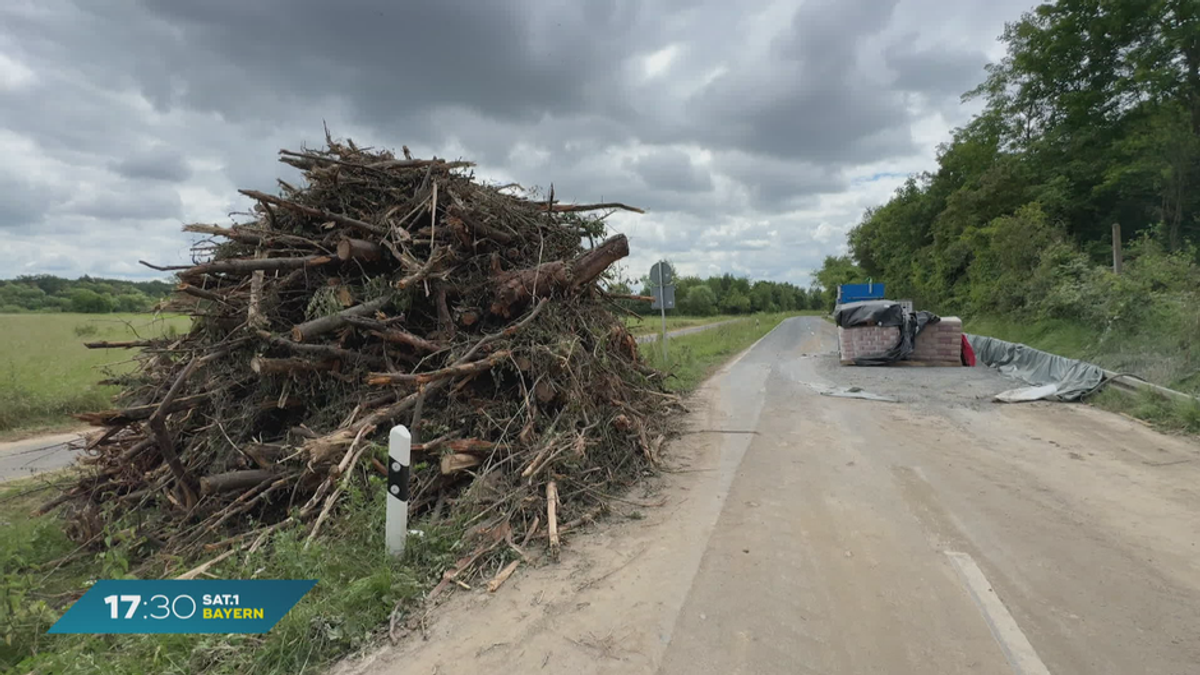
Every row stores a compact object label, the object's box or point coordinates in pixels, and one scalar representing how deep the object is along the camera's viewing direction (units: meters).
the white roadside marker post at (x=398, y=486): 3.46
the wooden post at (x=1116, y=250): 14.97
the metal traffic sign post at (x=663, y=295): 13.74
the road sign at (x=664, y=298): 13.75
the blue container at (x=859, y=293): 25.06
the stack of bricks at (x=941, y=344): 14.27
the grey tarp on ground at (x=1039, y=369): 9.16
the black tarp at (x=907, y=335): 14.27
